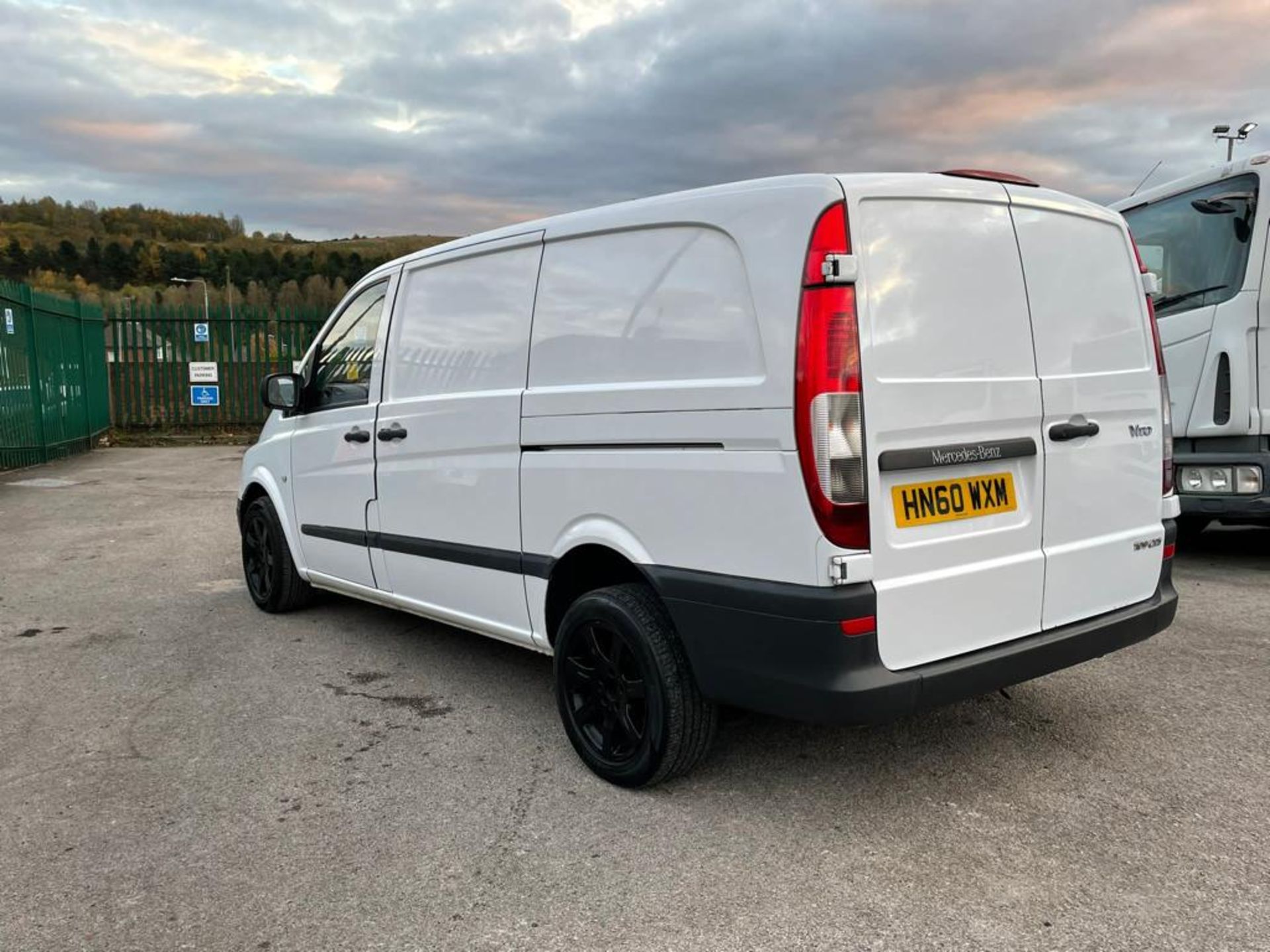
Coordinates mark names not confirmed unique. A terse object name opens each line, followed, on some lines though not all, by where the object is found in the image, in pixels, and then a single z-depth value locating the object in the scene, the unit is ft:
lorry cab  18.67
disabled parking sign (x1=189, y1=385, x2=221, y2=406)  60.08
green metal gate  40.98
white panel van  8.54
